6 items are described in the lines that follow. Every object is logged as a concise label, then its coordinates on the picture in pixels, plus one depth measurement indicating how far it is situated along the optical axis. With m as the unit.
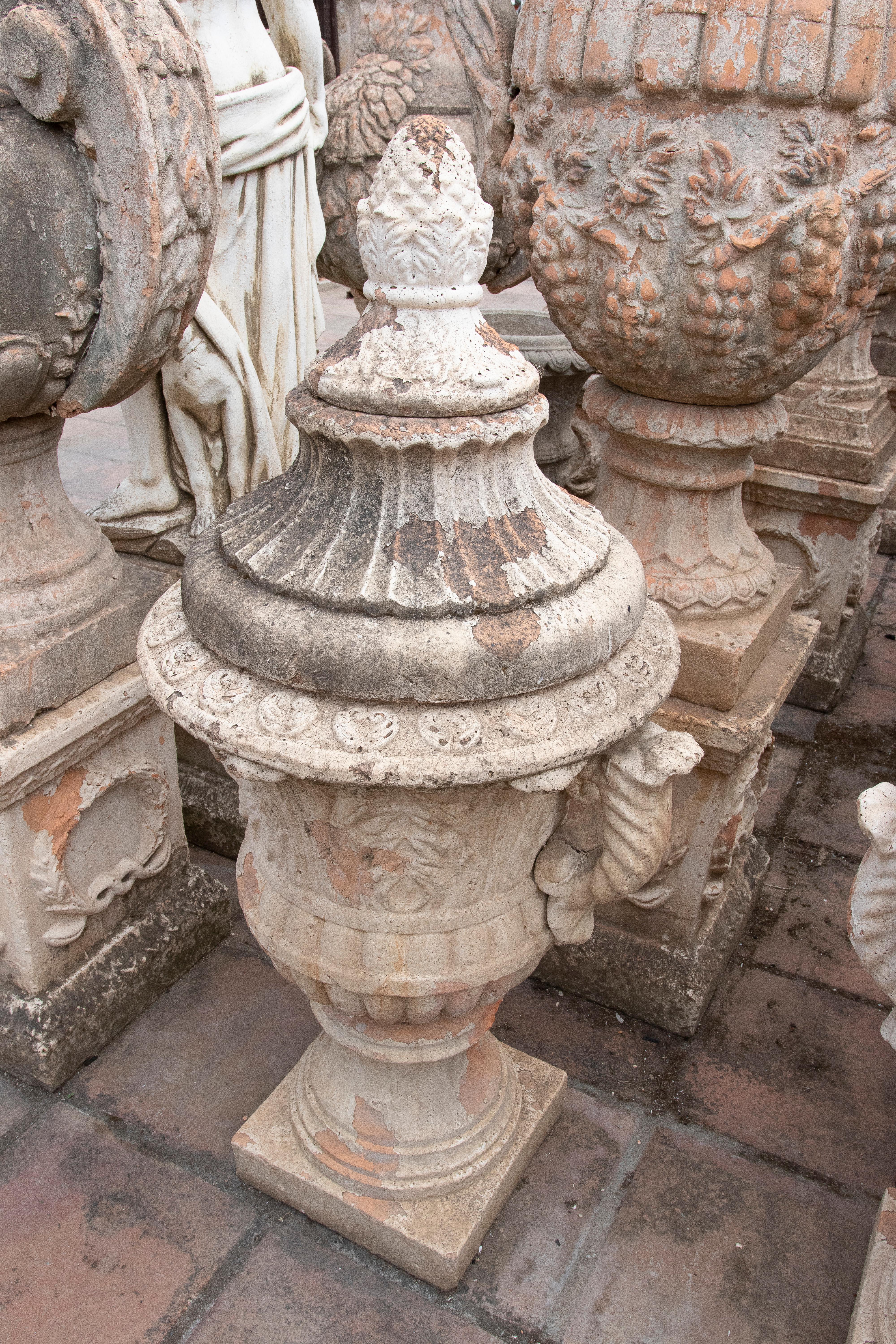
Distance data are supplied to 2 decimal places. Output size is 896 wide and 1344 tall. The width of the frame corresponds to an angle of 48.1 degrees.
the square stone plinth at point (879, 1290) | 1.47
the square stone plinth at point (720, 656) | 2.01
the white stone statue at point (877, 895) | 1.27
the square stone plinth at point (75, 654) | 1.83
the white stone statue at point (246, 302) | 2.24
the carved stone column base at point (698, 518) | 2.00
